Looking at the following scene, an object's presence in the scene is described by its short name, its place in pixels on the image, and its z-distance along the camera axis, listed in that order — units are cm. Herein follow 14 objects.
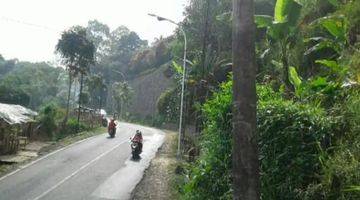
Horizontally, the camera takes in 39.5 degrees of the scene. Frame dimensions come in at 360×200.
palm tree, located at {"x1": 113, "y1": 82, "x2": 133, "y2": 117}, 8250
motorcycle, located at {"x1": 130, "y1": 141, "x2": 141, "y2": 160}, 2611
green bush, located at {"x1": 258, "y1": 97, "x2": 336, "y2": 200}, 857
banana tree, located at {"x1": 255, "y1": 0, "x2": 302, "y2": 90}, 1351
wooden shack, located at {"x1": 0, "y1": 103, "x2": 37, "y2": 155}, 2575
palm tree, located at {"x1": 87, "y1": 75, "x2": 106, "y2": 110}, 6856
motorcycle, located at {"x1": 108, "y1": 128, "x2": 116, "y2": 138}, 3806
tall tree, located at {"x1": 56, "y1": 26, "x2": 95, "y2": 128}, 4459
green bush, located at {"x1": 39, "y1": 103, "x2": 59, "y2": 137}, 3647
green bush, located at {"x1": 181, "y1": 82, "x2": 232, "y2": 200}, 1055
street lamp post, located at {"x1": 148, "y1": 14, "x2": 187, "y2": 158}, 2931
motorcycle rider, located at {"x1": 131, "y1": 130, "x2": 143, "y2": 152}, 2633
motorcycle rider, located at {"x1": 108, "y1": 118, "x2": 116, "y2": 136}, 3797
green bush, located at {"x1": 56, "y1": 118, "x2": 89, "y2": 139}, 4062
